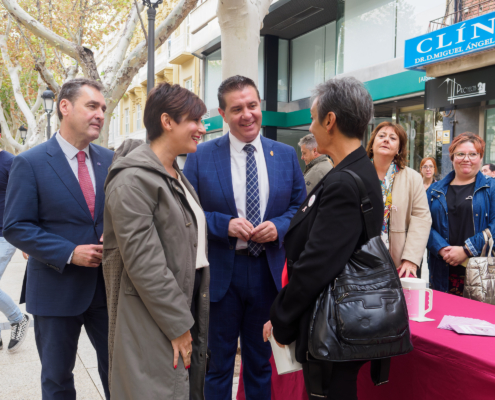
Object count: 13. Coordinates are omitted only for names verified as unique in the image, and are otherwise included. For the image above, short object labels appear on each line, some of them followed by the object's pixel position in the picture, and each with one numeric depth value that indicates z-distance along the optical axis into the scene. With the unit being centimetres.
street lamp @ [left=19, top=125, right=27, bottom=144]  2417
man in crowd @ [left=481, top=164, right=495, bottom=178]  776
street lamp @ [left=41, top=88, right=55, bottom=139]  1508
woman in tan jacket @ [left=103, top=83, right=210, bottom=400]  190
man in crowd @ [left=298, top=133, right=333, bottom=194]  510
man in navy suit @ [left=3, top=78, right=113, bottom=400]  237
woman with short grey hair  172
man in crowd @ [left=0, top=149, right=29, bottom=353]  433
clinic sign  871
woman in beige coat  317
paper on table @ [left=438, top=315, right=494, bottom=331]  209
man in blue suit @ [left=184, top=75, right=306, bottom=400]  268
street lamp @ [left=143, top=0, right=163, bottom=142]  699
